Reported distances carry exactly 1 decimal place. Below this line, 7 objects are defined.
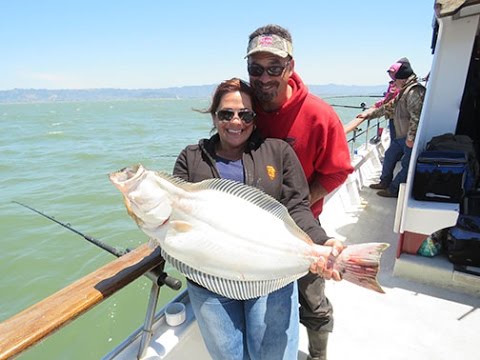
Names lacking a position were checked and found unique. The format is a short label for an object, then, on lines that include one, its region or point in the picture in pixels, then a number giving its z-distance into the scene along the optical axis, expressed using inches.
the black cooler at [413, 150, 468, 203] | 125.6
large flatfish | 53.2
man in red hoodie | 74.9
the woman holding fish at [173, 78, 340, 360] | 68.2
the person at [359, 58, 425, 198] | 181.2
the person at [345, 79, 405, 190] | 207.8
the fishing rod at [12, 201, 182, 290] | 75.1
